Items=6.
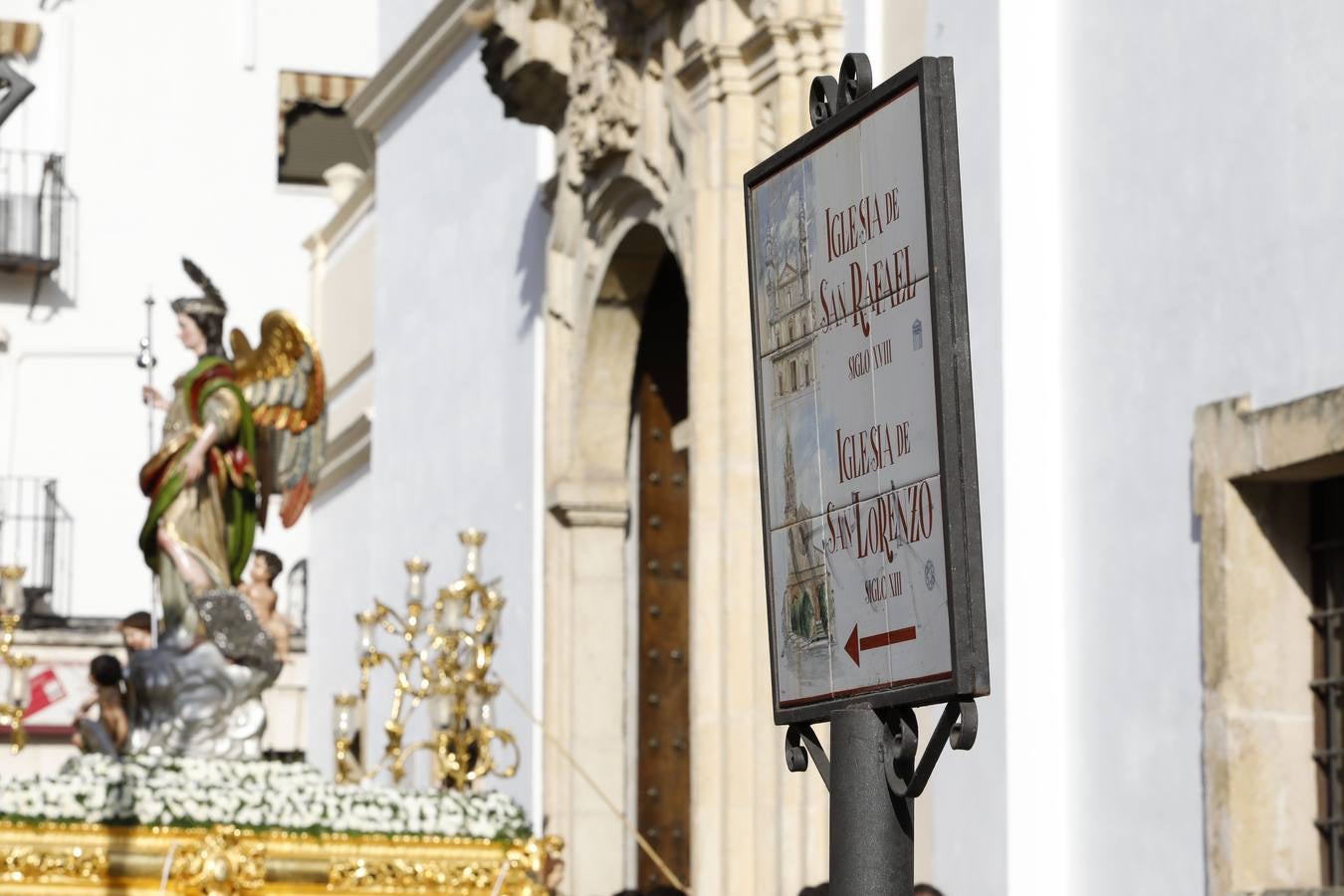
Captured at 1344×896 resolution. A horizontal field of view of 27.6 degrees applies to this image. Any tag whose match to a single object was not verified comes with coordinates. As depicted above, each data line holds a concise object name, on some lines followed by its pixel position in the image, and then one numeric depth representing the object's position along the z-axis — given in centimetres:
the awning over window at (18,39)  3391
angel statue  1378
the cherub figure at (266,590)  1652
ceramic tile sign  458
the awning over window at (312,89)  3556
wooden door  1655
